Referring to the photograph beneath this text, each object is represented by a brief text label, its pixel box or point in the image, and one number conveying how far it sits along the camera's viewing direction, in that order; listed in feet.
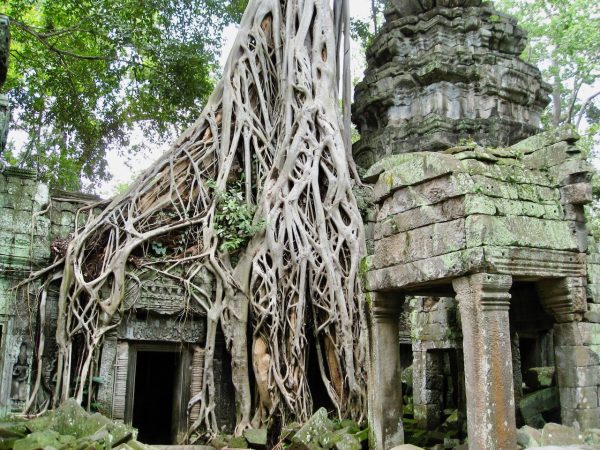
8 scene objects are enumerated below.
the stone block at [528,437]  13.34
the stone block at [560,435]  13.55
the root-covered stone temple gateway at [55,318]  21.44
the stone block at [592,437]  13.56
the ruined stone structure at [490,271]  13.29
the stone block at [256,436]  20.86
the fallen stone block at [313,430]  17.95
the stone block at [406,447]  14.93
